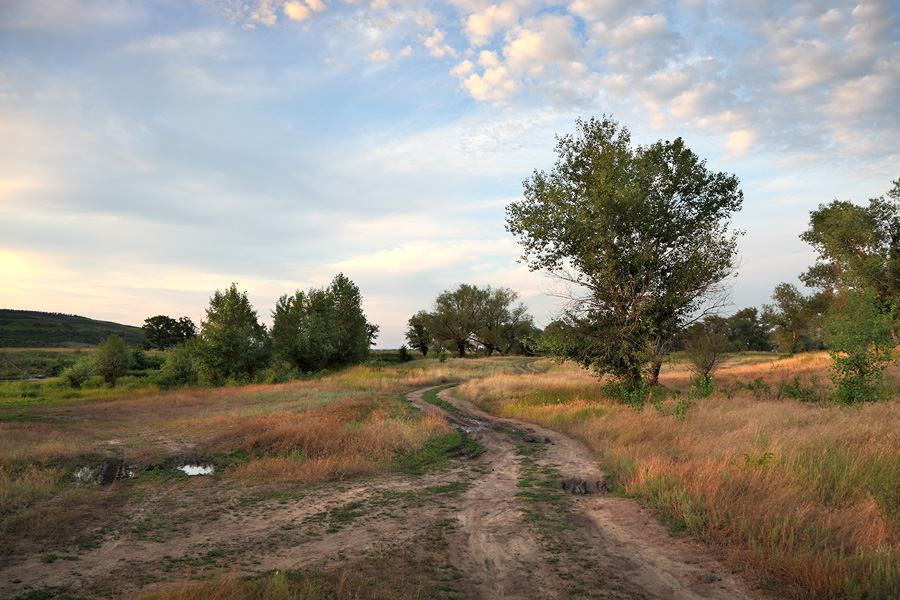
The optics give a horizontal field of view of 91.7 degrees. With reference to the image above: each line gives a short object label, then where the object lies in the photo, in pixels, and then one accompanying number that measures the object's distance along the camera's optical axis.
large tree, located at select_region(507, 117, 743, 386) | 17.84
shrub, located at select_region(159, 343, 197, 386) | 37.84
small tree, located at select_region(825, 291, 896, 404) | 14.04
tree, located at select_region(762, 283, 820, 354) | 51.06
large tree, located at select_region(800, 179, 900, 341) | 33.03
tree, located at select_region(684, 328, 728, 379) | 23.95
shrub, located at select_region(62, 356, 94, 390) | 36.09
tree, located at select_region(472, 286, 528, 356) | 79.06
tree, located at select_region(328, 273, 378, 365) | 52.94
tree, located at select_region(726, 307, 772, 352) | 79.91
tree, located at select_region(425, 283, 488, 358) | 76.12
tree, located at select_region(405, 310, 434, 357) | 85.86
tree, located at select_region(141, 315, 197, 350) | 86.81
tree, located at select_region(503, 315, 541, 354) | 83.69
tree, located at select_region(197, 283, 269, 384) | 37.62
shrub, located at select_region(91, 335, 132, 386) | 36.31
